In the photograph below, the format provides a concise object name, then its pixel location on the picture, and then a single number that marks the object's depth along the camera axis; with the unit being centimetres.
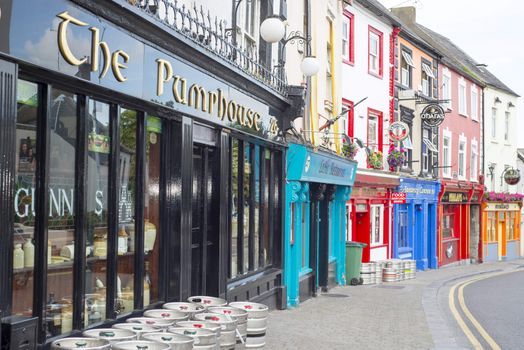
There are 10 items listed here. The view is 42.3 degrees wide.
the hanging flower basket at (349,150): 1864
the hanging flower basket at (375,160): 2244
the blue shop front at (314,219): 1299
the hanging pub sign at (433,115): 2666
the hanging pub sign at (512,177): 3672
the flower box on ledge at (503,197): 3462
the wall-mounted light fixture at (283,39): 1027
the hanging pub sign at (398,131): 2319
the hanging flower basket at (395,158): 2380
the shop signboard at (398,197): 2421
